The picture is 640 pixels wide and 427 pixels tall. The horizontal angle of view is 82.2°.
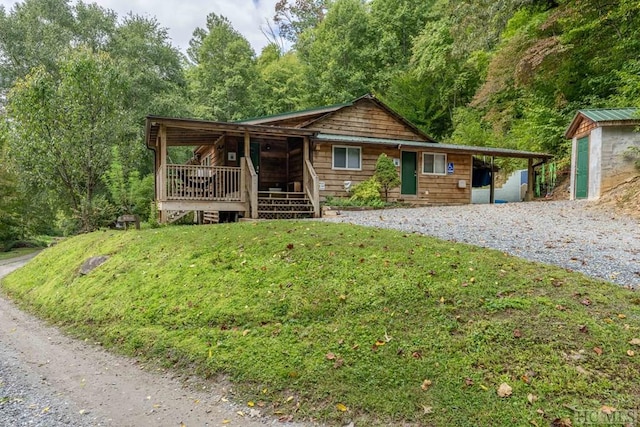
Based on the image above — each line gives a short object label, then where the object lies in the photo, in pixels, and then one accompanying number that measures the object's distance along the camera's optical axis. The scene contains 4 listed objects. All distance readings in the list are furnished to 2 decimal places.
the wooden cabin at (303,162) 10.96
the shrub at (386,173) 13.74
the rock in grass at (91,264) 7.48
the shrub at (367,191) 13.55
